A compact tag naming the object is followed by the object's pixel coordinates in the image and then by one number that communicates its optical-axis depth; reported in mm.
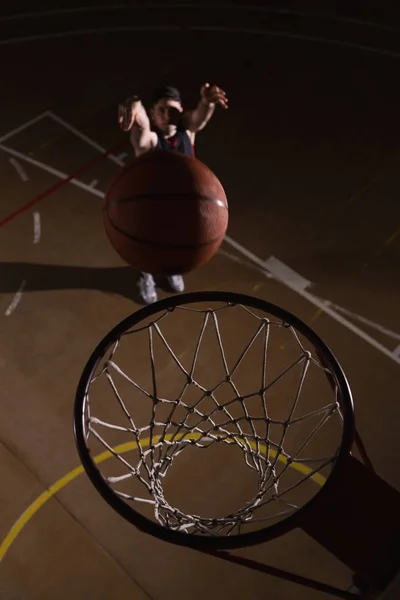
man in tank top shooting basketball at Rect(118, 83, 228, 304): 3857
